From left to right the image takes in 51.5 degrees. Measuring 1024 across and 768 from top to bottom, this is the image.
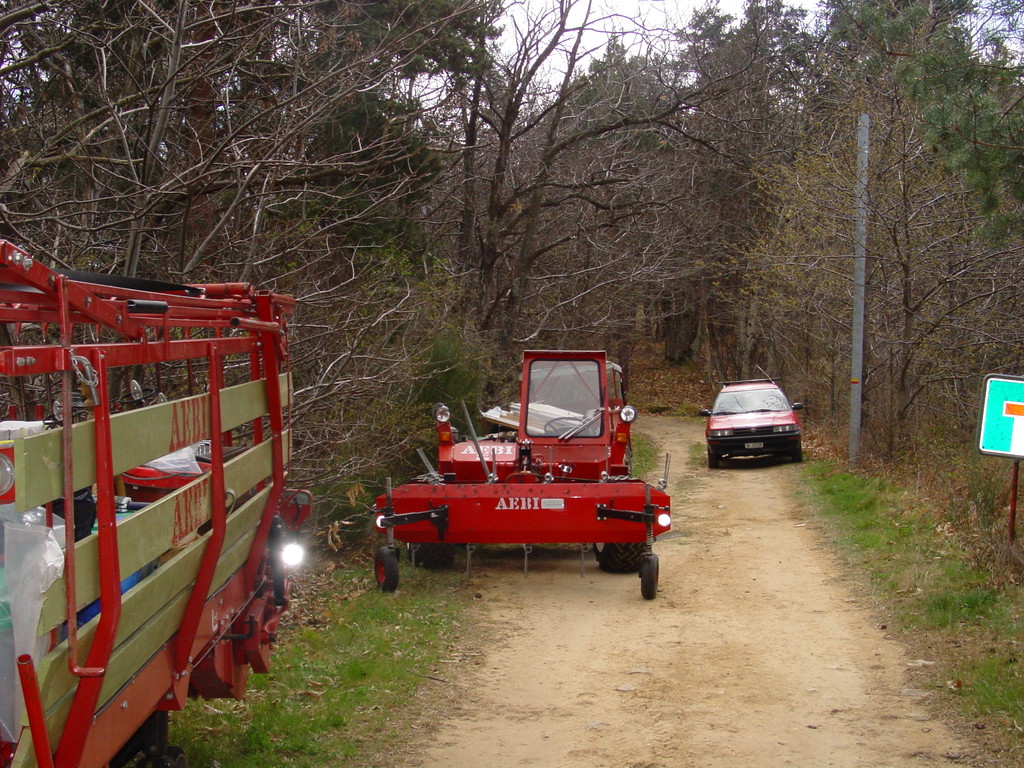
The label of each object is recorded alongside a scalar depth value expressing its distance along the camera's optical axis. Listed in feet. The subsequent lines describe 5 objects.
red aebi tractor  32.52
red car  69.56
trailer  9.23
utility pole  55.36
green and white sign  25.49
